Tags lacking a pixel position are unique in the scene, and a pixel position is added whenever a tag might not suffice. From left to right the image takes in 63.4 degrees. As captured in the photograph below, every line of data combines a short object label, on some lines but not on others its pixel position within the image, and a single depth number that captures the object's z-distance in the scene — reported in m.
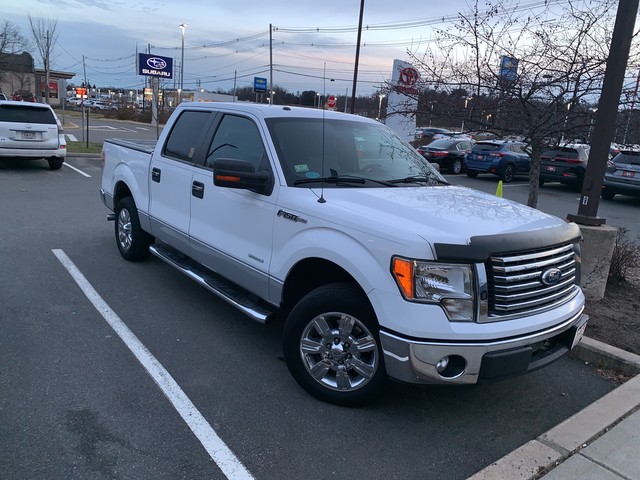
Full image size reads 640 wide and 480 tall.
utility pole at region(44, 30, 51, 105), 35.78
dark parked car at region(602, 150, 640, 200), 15.27
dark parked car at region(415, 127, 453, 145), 36.78
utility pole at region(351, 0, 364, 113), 22.27
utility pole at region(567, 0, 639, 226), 5.05
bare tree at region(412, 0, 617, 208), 5.60
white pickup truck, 2.94
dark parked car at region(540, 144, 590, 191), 17.98
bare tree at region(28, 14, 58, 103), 35.79
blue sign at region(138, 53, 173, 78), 24.48
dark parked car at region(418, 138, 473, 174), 21.50
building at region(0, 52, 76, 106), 55.44
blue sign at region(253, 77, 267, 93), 43.88
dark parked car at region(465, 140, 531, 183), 19.95
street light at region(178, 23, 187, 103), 54.83
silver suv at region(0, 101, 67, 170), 12.70
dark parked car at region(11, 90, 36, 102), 41.03
